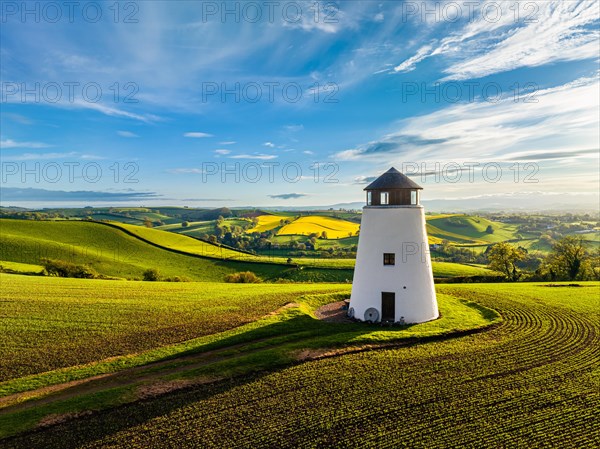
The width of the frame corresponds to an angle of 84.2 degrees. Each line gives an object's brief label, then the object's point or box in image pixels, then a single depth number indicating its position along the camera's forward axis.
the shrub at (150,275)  56.27
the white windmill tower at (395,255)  24.03
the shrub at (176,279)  56.69
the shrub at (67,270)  53.38
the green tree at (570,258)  56.62
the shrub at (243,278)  57.97
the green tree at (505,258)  57.91
